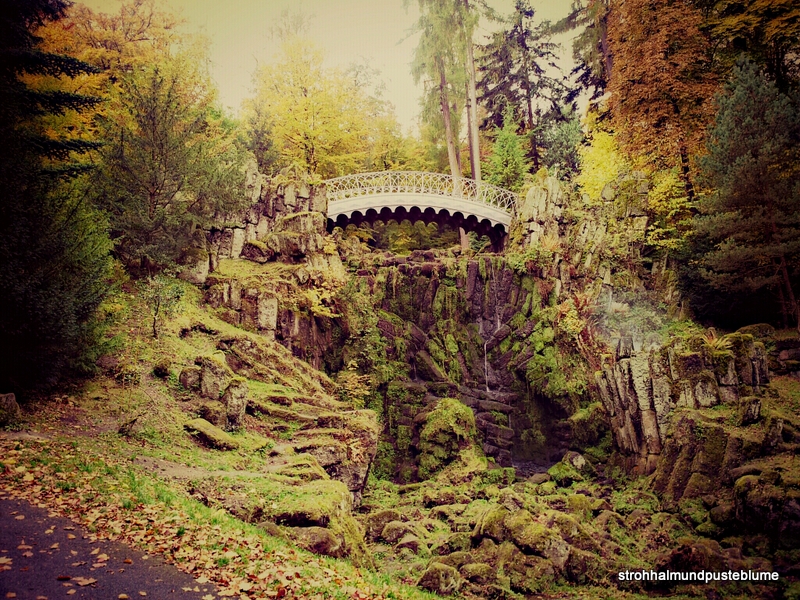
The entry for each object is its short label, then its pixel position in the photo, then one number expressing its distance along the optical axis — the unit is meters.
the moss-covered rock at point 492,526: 11.13
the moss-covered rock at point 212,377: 11.97
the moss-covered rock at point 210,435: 10.46
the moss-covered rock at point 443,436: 16.97
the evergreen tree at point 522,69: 34.06
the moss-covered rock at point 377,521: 12.01
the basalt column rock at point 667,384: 14.13
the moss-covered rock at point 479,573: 10.00
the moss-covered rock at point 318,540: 7.42
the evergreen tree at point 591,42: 27.66
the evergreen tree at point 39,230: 9.24
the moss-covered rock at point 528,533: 10.48
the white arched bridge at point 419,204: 23.83
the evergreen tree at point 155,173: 15.31
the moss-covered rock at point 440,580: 9.46
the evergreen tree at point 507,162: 28.66
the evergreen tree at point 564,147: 29.41
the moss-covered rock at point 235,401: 11.66
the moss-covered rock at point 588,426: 17.91
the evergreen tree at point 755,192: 14.34
